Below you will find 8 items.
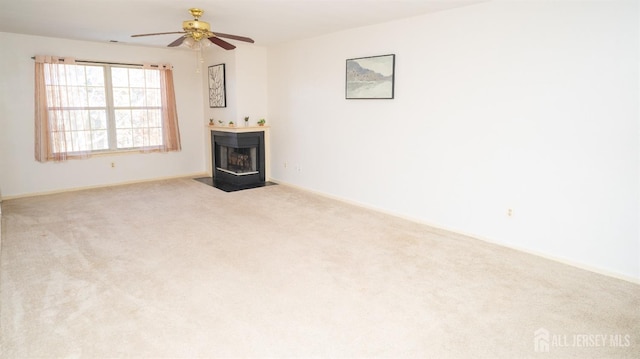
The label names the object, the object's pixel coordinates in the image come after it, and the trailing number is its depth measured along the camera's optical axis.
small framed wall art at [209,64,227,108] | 6.92
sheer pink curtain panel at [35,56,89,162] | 5.86
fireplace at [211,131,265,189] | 6.70
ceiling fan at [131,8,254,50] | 3.74
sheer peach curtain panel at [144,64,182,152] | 6.98
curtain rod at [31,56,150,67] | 6.24
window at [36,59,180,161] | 5.98
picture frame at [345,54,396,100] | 4.84
